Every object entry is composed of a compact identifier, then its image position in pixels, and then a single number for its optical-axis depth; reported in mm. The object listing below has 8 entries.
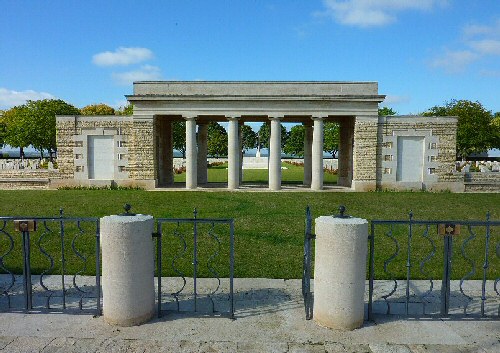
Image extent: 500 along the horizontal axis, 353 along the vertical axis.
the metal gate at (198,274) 5090
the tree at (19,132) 42094
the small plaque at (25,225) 4883
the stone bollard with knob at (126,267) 4559
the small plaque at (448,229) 4785
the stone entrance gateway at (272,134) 21391
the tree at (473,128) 44562
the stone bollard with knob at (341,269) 4496
